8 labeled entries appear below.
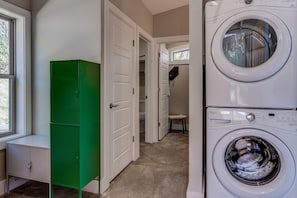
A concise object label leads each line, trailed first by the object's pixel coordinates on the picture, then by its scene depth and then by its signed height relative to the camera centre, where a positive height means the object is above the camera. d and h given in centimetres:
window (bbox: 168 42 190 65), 544 +110
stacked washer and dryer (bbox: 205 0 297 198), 151 -2
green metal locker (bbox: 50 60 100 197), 192 -26
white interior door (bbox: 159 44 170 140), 448 +9
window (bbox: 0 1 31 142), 237 +24
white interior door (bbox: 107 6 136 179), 251 +9
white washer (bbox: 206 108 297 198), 150 -45
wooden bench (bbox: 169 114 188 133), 512 -56
